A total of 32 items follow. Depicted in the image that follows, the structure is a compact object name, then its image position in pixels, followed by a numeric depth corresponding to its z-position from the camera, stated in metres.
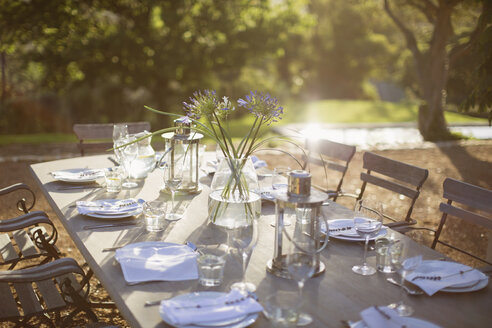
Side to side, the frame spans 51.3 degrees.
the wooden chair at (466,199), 2.83
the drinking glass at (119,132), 3.52
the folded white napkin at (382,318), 1.65
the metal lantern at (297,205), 1.92
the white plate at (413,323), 1.66
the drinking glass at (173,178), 2.75
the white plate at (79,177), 3.42
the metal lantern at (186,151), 3.11
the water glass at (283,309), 1.63
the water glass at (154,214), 2.55
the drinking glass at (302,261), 1.68
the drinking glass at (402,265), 1.80
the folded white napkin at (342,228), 2.51
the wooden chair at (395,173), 3.46
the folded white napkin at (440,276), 1.96
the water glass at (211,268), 1.91
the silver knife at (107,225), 2.57
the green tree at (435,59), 11.07
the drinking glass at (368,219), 2.30
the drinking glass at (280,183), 2.63
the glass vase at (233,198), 2.43
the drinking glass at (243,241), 2.07
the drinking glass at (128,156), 3.38
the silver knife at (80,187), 3.33
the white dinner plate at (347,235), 2.44
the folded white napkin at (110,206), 2.72
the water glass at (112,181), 3.24
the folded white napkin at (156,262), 1.98
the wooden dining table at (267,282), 1.76
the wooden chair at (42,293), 2.31
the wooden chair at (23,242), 3.30
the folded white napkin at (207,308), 1.63
